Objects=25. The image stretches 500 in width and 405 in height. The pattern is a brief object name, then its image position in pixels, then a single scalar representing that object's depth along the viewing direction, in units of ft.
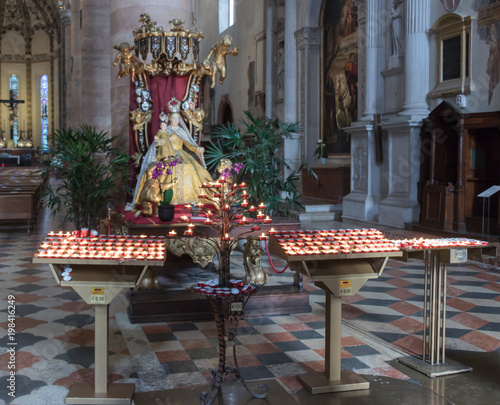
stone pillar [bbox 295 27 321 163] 52.16
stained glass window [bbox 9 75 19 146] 127.34
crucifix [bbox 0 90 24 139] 119.32
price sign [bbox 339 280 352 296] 12.14
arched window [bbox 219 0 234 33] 76.64
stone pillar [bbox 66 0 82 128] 66.61
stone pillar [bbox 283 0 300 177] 53.98
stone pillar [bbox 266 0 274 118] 59.06
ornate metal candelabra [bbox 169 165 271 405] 11.35
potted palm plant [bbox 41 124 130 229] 29.78
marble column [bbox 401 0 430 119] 35.45
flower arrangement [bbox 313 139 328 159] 50.83
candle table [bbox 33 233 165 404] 11.14
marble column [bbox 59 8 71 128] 86.43
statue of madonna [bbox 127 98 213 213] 26.55
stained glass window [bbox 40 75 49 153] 130.72
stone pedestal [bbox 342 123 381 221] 40.19
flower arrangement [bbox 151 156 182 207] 20.33
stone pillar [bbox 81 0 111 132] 46.73
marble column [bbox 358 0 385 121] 39.86
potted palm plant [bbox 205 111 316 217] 28.55
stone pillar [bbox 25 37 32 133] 130.21
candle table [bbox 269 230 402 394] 11.89
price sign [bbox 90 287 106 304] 11.39
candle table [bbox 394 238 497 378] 12.98
